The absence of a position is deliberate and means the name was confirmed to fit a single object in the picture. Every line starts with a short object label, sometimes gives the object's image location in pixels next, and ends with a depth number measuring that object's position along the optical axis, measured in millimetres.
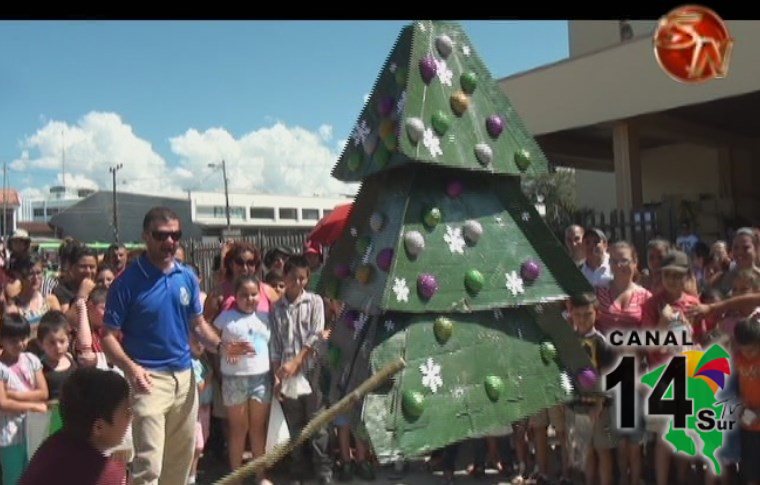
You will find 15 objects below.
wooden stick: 2129
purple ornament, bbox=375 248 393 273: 2918
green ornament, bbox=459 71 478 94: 3021
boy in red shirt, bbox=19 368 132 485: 2283
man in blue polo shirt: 3992
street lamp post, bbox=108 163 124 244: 42562
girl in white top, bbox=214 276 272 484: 5309
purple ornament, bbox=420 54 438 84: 2941
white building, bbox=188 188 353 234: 49812
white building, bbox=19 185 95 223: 68312
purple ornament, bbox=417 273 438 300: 2887
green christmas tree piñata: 2842
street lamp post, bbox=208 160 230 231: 45125
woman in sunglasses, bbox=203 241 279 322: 5594
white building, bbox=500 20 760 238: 11375
